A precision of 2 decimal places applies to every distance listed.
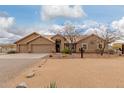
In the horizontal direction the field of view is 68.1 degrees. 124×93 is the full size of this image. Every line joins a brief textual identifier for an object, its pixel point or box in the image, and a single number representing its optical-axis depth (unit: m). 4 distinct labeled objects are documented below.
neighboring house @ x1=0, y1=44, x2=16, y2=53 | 18.30
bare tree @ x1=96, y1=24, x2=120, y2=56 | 14.88
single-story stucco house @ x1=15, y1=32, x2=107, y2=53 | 16.31
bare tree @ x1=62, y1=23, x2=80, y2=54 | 15.92
